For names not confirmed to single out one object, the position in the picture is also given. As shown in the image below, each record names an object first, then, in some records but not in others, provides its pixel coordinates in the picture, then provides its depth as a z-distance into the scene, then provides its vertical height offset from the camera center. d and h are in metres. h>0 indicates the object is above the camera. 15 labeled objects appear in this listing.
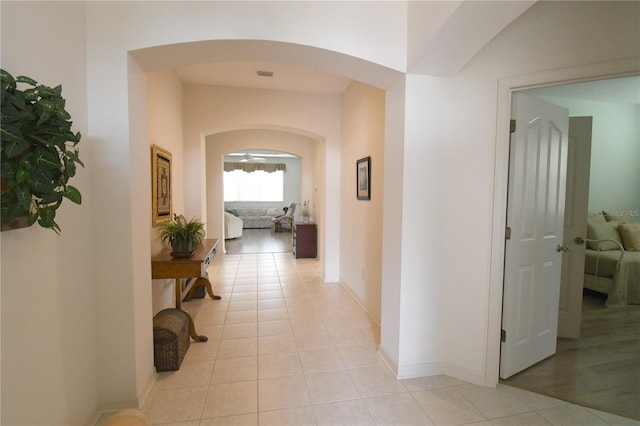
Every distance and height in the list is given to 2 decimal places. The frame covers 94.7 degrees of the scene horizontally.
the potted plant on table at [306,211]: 7.05 -0.43
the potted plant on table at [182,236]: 2.58 -0.38
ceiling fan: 10.51 +1.33
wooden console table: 2.50 -0.64
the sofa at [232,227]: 8.23 -0.93
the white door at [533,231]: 2.08 -0.25
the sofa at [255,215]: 10.96 -0.80
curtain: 11.05 +1.04
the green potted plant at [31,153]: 1.00 +0.14
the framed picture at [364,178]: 3.40 +0.21
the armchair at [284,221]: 10.15 -0.92
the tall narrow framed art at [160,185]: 2.71 +0.08
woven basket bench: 2.25 -1.17
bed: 3.54 -0.80
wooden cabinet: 6.07 -0.94
